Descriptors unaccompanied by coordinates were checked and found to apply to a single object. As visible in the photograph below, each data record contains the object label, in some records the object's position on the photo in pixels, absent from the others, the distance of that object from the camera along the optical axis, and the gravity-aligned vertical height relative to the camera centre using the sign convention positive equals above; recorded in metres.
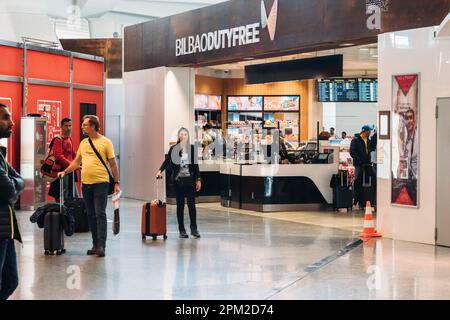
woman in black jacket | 12.66 -0.71
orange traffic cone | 12.94 -1.50
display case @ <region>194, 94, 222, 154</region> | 22.89 +0.44
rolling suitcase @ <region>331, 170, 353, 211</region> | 17.33 -1.29
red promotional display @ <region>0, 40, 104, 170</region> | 17.03 +0.87
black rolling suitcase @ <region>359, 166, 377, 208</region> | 17.56 -1.25
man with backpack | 13.77 -0.48
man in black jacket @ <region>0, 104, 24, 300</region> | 6.12 -0.69
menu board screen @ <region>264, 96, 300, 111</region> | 24.27 +0.69
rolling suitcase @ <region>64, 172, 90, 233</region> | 13.28 -1.39
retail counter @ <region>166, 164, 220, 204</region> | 19.03 -1.35
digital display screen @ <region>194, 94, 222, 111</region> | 23.10 +0.68
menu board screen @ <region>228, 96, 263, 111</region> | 24.23 +0.68
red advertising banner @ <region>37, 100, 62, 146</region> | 17.94 +0.26
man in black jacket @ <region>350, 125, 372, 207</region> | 17.50 -0.56
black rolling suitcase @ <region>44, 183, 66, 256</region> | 10.94 -1.39
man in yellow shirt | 10.81 -0.65
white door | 11.87 -0.64
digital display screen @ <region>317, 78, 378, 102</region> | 22.62 +1.01
